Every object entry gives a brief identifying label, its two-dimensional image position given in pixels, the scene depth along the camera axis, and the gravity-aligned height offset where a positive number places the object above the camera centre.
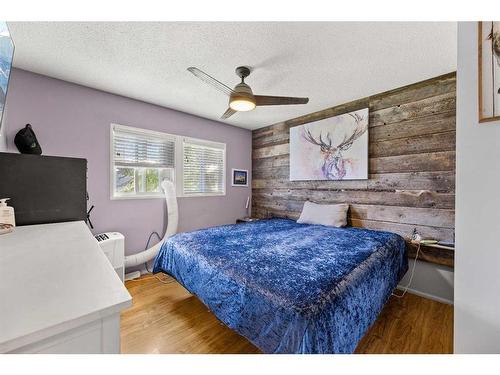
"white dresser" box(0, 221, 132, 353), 0.46 -0.29
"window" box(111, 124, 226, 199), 2.78 +0.32
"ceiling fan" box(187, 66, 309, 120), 1.84 +0.79
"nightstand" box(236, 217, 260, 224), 3.92 -0.62
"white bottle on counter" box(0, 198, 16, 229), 1.11 -0.15
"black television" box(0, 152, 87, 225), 1.28 -0.01
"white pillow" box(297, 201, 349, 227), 2.88 -0.39
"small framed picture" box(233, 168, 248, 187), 4.04 +0.17
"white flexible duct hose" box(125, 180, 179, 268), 3.04 -0.35
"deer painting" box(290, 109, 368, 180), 2.82 +0.53
